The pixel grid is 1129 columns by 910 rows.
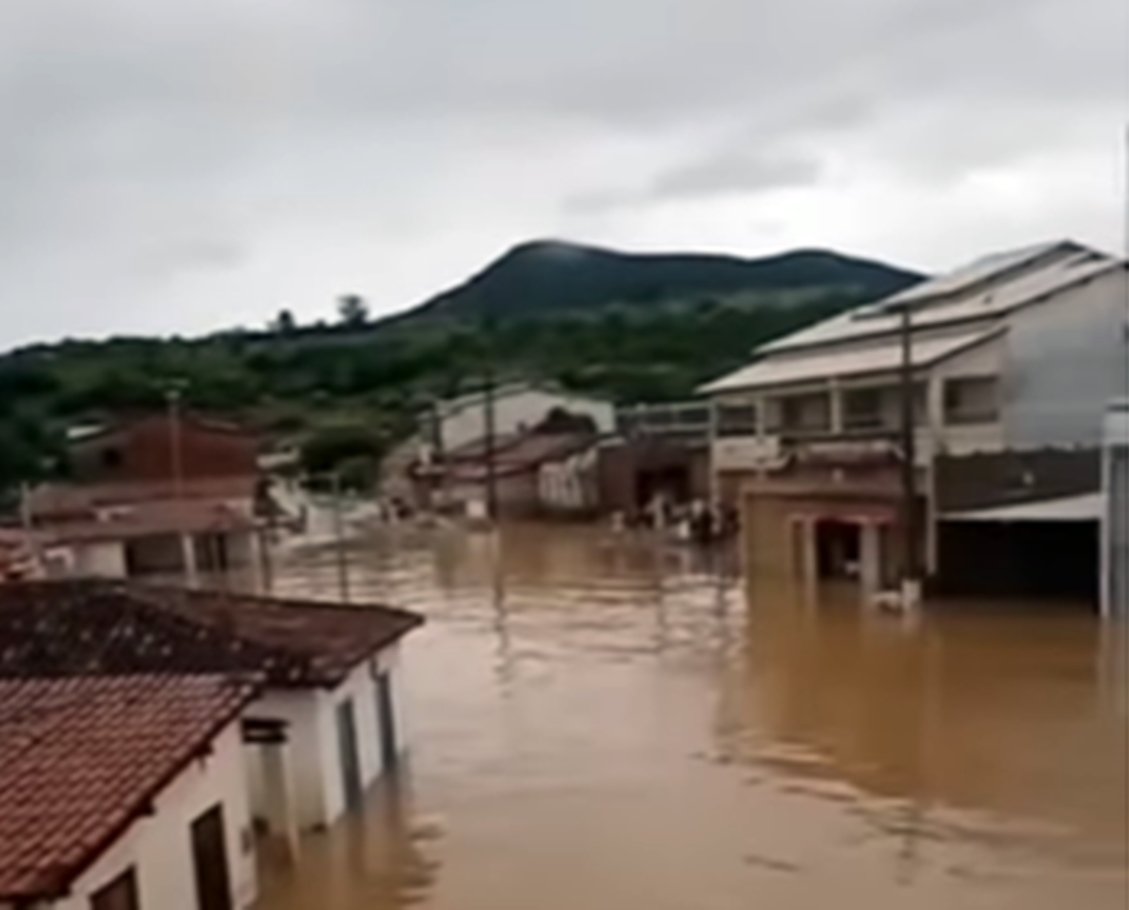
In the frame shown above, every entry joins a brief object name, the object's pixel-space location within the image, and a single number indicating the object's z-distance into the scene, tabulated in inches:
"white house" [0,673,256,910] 364.5
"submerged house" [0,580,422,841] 588.4
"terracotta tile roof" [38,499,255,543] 1748.3
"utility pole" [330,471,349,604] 1477.7
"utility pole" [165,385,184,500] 1988.2
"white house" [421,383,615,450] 2910.9
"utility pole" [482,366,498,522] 2428.6
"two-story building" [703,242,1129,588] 1237.1
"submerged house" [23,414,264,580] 1750.7
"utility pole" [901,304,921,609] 1181.7
